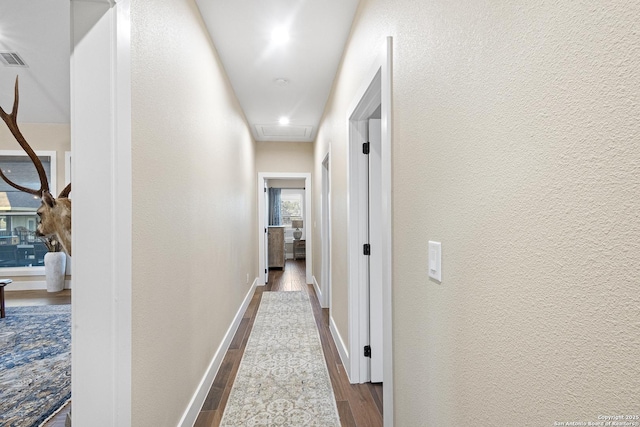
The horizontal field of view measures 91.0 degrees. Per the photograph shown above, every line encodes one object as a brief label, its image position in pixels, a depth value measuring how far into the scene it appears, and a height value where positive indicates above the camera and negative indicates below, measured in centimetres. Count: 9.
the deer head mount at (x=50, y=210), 137 +4
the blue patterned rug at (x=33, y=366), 203 -120
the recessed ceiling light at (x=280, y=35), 236 +141
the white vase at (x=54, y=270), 495 -80
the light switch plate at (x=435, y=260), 99 -14
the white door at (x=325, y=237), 429 -27
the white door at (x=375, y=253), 235 -27
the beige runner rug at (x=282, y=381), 197 -124
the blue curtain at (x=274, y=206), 1002 +38
